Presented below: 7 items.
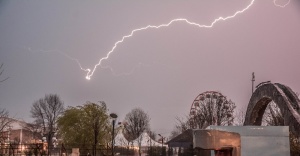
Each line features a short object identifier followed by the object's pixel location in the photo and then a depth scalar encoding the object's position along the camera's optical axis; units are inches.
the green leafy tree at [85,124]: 1700.8
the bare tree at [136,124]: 3270.2
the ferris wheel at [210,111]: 1752.0
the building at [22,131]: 3479.3
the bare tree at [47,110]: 3019.2
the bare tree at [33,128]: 3084.6
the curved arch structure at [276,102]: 856.7
